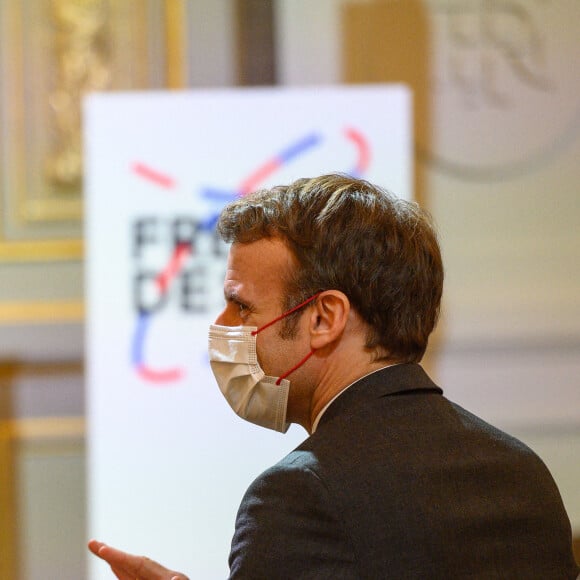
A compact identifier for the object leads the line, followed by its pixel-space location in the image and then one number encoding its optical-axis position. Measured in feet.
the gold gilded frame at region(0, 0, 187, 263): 21.07
